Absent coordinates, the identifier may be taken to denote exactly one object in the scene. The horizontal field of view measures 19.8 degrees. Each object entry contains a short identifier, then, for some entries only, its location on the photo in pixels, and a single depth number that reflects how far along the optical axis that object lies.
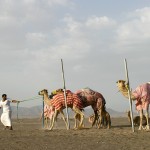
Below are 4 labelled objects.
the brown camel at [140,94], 17.02
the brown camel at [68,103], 18.61
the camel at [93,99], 19.28
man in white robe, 18.97
